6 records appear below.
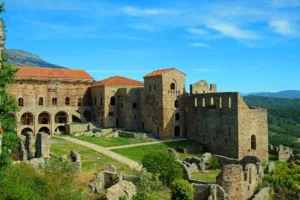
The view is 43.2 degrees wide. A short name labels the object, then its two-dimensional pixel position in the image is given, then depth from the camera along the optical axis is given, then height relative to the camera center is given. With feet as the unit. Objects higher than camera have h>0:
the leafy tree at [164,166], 97.55 -17.48
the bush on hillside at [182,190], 82.69 -20.11
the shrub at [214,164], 127.13 -21.91
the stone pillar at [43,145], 106.73 -12.70
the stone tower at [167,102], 183.62 -1.39
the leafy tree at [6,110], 59.88 -1.50
